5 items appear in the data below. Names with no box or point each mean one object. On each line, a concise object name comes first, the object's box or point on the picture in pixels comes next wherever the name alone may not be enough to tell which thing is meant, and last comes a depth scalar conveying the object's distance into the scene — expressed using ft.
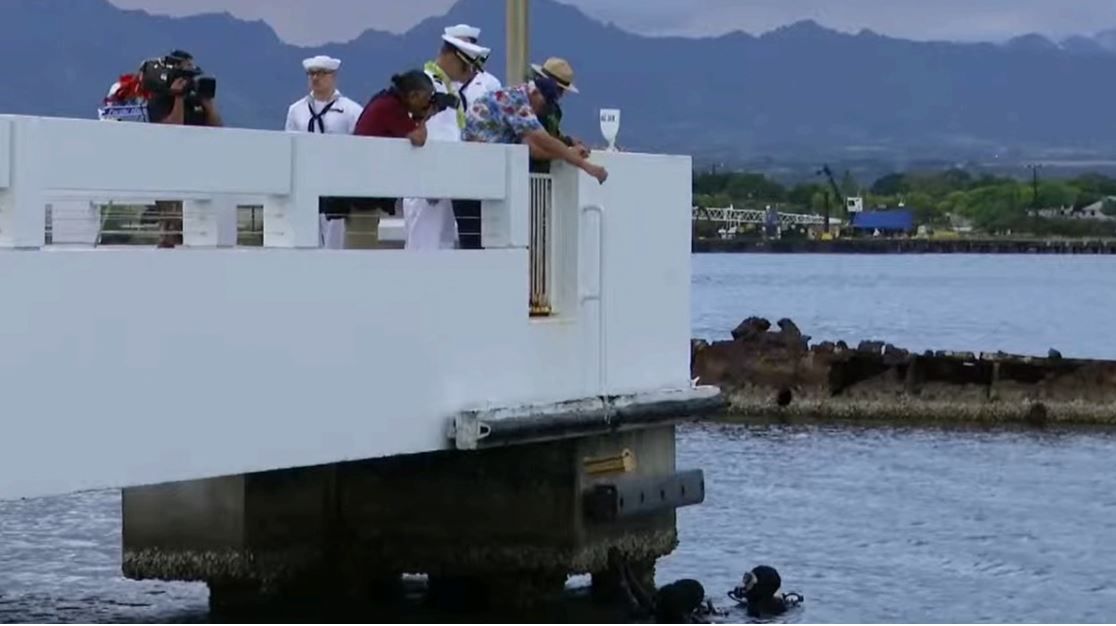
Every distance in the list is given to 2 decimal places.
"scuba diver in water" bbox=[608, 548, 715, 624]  59.36
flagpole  56.95
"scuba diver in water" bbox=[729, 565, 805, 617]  69.62
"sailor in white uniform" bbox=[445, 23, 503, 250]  53.21
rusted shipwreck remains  145.69
